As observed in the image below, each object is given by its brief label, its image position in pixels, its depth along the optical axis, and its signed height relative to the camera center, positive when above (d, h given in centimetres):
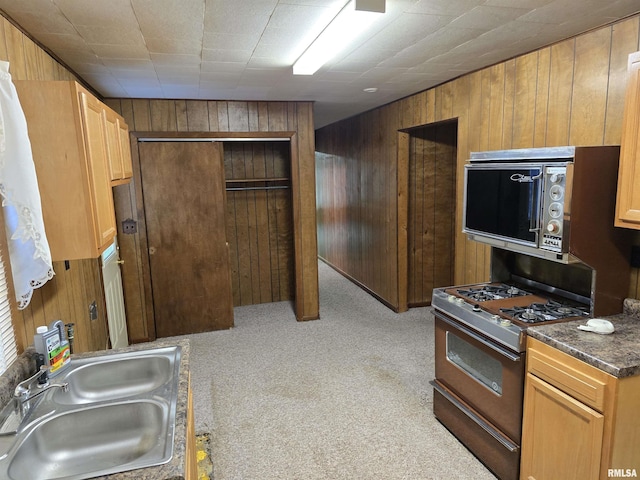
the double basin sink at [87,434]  128 -83
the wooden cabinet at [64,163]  150 +8
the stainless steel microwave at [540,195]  189 -11
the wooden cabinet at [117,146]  206 +21
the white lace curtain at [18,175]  136 +4
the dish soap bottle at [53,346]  167 -66
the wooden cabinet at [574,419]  162 -103
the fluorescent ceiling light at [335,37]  188 +73
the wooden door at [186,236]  414 -55
